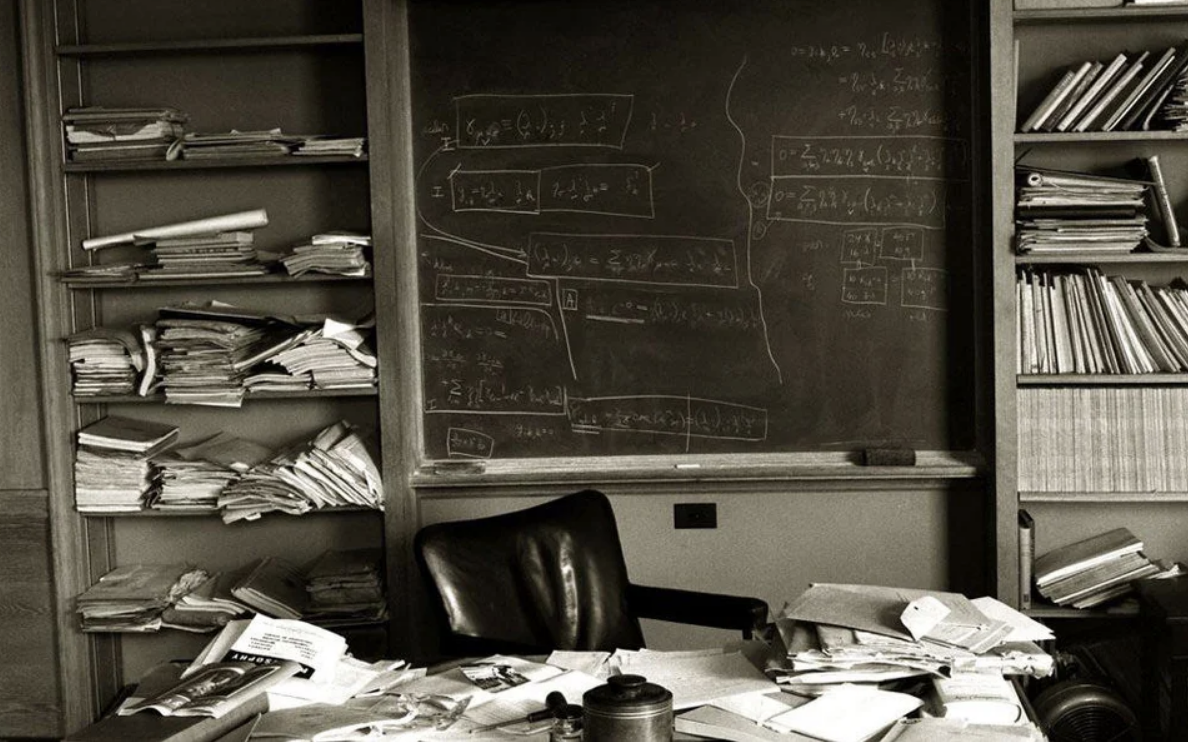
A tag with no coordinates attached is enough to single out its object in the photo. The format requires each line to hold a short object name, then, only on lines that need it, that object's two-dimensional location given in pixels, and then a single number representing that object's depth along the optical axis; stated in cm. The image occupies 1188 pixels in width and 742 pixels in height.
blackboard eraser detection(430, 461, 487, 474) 388
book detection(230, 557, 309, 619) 374
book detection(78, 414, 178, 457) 386
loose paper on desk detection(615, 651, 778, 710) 230
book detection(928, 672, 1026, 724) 215
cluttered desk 210
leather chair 312
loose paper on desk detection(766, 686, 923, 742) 209
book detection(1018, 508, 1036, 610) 366
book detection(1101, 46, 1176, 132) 359
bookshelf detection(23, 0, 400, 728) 387
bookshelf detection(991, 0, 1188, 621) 361
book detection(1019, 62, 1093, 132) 364
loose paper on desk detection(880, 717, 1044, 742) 202
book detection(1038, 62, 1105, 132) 365
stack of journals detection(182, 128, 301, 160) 377
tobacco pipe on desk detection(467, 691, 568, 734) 218
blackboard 379
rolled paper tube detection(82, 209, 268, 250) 387
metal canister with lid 195
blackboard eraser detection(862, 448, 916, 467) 379
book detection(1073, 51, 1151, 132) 362
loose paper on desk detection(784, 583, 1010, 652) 235
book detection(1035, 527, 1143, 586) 366
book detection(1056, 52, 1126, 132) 363
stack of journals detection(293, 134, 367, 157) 374
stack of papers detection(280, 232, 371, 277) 374
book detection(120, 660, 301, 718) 220
